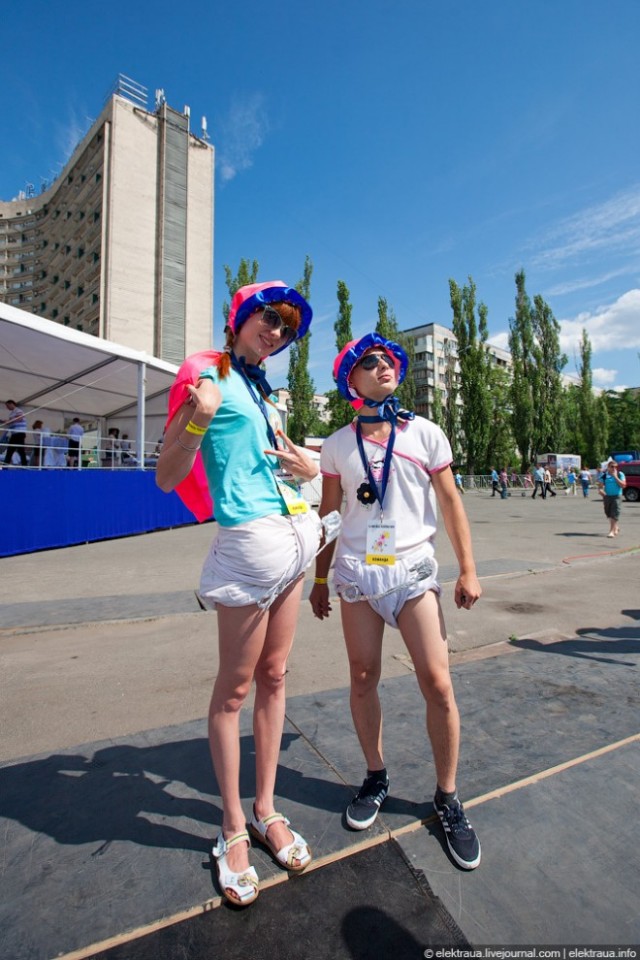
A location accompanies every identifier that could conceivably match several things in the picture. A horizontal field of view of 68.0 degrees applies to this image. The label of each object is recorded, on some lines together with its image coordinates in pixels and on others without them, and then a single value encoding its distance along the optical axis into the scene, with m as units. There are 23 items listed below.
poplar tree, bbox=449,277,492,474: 39.47
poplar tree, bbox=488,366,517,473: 41.06
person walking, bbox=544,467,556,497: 27.71
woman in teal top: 1.53
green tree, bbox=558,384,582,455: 54.12
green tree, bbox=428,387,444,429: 46.12
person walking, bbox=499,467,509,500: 27.96
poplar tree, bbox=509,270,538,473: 42.22
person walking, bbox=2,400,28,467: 11.54
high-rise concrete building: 42.03
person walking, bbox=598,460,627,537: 11.40
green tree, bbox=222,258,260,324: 35.03
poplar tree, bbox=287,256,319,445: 37.16
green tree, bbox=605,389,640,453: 63.44
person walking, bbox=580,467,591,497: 26.80
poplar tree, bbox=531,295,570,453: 42.31
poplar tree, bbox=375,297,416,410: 40.44
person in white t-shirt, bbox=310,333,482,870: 1.78
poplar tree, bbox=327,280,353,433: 37.88
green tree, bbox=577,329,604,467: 49.84
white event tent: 11.82
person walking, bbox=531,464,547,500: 26.81
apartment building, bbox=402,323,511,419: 75.62
